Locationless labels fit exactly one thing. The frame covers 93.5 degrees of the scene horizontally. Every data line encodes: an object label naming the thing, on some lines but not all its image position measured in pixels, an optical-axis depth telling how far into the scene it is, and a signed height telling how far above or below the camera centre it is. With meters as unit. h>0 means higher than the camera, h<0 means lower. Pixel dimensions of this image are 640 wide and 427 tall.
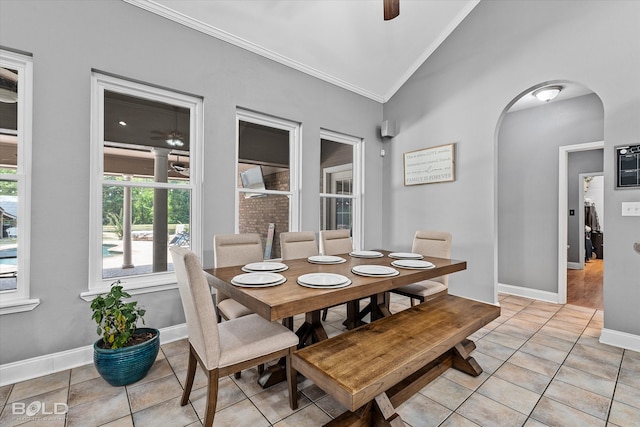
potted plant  2.00 -0.92
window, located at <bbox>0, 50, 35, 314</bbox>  2.21 +0.28
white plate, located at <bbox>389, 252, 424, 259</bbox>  2.79 -0.38
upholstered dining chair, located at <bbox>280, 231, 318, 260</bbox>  2.99 -0.31
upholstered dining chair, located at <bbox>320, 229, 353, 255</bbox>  3.24 -0.30
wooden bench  1.35 -0.72
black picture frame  2.58 +0.44
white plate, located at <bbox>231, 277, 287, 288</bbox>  1.75 -0.41
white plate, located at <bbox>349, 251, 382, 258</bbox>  2.83 -0.38
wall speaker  4.54 +1.32
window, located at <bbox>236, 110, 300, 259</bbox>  3.42 +0.45
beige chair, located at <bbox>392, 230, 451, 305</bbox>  2.80 -0.39
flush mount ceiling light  3.53 +1.48
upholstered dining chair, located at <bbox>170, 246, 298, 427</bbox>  1.50 -0.71
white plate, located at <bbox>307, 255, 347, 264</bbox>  2.55 -0.39
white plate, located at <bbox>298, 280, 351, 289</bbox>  1.74 -0.41
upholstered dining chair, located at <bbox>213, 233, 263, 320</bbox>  2.48 -0.34
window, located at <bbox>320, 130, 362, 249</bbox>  4.27 +0.48
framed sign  3.90 +0.69
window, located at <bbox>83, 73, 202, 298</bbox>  2.55 +0.30
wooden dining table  1.54 -0.43
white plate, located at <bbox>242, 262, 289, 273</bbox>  2.20 -0.39
